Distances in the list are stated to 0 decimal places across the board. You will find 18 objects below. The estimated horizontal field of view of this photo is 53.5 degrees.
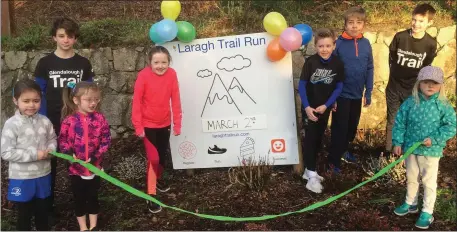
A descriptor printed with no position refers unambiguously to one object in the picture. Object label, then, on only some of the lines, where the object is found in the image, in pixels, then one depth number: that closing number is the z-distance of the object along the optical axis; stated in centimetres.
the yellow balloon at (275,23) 439
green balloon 451
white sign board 468
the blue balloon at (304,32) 445
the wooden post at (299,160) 479
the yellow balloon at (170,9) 443
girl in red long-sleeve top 412
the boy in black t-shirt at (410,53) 445
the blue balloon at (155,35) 444
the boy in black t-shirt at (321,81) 419
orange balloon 446
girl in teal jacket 358
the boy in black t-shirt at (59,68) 400
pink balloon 425
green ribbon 361
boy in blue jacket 438
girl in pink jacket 361
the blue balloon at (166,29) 438
